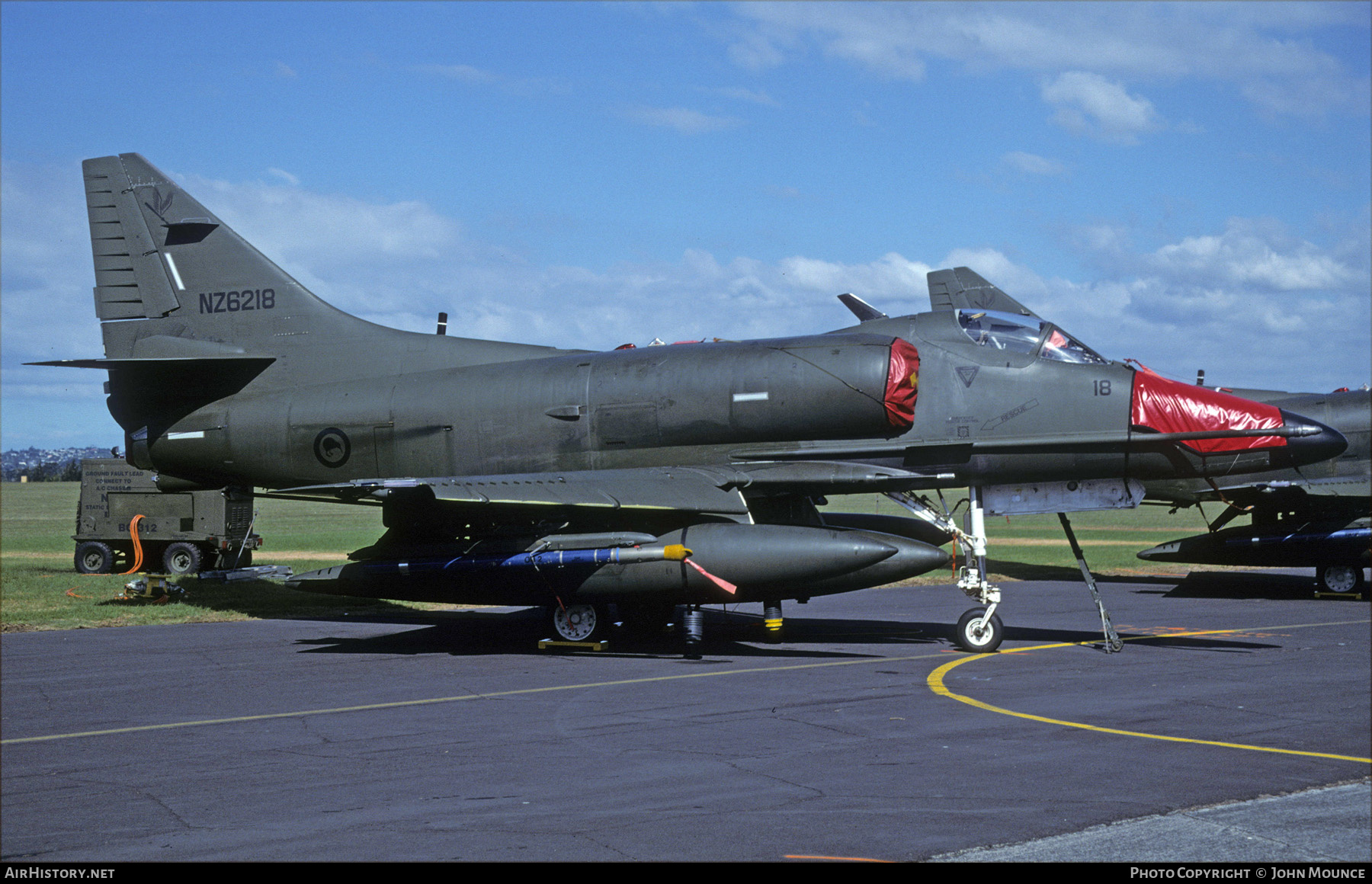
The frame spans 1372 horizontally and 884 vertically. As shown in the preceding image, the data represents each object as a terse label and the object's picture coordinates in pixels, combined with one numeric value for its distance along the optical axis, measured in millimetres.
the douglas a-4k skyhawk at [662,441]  12852
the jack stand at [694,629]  13422
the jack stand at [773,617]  13695
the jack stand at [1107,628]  12859
